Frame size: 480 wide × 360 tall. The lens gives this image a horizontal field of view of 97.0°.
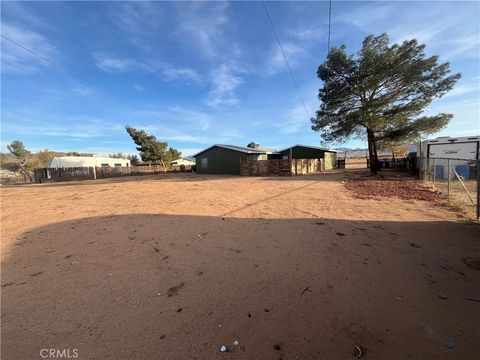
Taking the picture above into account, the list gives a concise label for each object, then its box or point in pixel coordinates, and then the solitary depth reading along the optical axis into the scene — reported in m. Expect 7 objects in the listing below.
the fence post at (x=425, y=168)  12.14
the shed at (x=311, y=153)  28.87
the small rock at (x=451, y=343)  1.89
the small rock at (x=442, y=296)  2.55
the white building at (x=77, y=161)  32.97
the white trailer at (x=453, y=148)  14.07
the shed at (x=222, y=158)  23.94
